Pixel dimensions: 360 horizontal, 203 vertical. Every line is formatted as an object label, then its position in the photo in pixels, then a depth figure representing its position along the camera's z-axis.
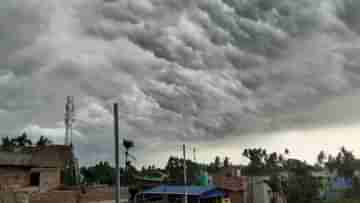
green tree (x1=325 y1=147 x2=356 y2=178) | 57.41
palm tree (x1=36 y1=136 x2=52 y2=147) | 62.47
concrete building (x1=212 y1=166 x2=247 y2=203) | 42.62
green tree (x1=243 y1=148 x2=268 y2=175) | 75.62
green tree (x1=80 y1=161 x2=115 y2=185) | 63.46
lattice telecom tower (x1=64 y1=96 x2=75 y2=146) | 50.66
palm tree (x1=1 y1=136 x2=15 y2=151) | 61.19
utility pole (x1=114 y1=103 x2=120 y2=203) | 12.86
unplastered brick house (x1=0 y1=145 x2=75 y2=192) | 33.09
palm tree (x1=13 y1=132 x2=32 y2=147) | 62.50
